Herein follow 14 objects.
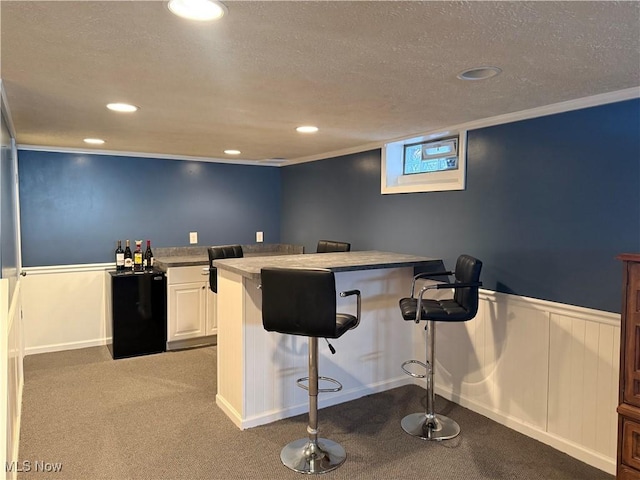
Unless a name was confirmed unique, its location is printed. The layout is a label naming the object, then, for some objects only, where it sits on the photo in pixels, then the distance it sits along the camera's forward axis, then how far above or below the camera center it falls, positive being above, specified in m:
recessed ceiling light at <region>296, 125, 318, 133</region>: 3.16 +0.69
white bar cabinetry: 4.34 -0.82
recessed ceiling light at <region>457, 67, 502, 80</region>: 1.90 +0.67
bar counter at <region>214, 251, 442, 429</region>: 2.82 -0.82
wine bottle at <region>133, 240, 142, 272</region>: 4.39 -0.35
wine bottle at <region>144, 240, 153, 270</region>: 4.53 -0.35
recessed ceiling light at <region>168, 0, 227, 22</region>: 1.31 +0.65
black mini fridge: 4.12 -0.83
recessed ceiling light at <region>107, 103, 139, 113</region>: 2.51 +0.67
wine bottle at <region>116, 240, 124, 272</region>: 4.36 -0.36
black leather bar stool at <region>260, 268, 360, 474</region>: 2.21 -0.45
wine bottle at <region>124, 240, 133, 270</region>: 4.41 -0.35
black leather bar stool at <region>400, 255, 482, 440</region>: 2.58 -0.50
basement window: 3.24 +0.51
